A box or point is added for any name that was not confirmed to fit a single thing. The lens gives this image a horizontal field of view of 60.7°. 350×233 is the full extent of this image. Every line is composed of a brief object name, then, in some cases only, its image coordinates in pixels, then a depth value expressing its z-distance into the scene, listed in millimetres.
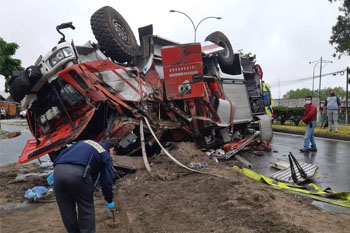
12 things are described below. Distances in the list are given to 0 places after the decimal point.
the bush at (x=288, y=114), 15555
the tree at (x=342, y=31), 21531
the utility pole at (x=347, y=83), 20103
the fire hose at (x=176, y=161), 4252
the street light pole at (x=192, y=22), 18136
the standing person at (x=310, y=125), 7387
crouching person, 2496
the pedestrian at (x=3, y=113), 32388
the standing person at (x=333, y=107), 10422
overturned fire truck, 4781
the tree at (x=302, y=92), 95200
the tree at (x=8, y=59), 23281
